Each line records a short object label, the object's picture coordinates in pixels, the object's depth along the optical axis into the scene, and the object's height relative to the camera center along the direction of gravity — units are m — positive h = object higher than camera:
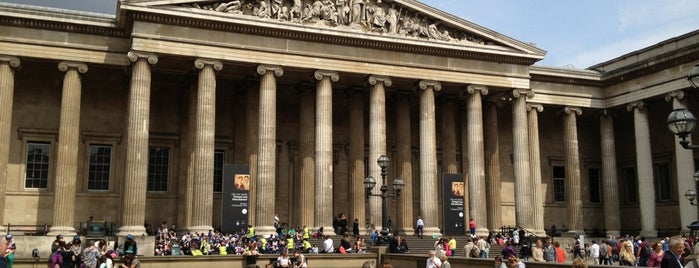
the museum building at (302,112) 32.12 +6.06
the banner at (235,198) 30.38 +1.09
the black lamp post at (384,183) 28.09 +1.66
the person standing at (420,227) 34.94 -0.22
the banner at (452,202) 33.50 +1.00
